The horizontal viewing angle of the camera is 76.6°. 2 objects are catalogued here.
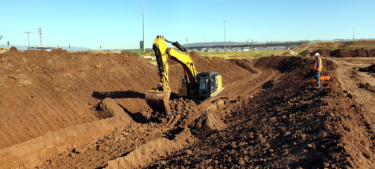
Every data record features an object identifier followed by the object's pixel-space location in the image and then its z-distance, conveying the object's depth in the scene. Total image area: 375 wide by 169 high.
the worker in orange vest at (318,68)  11.89
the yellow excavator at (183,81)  9.93
